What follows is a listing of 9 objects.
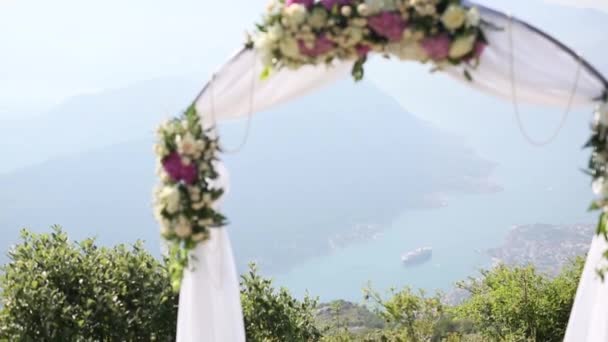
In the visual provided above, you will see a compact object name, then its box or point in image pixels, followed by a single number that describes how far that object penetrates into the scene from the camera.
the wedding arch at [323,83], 2.76
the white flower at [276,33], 2.84
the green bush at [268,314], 4.75
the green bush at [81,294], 4.02
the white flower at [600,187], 2.86
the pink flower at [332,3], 2.83
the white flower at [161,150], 3.11
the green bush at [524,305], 5.86
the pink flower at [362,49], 2.89
